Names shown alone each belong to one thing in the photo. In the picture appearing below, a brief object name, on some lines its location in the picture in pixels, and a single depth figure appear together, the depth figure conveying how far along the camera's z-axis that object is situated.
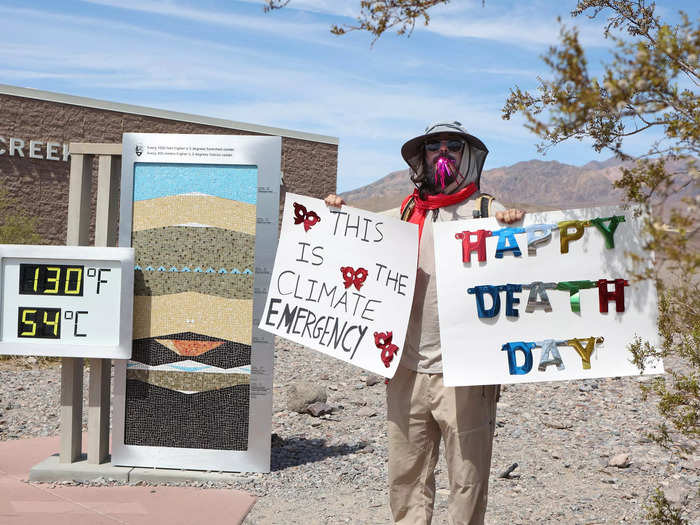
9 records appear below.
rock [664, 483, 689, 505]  4.77
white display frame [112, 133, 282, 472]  5.37
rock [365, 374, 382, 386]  8.56
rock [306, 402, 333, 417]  7.18
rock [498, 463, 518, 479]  5.50
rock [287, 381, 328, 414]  7.34
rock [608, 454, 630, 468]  5.73
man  3.37
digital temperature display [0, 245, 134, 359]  5.28
